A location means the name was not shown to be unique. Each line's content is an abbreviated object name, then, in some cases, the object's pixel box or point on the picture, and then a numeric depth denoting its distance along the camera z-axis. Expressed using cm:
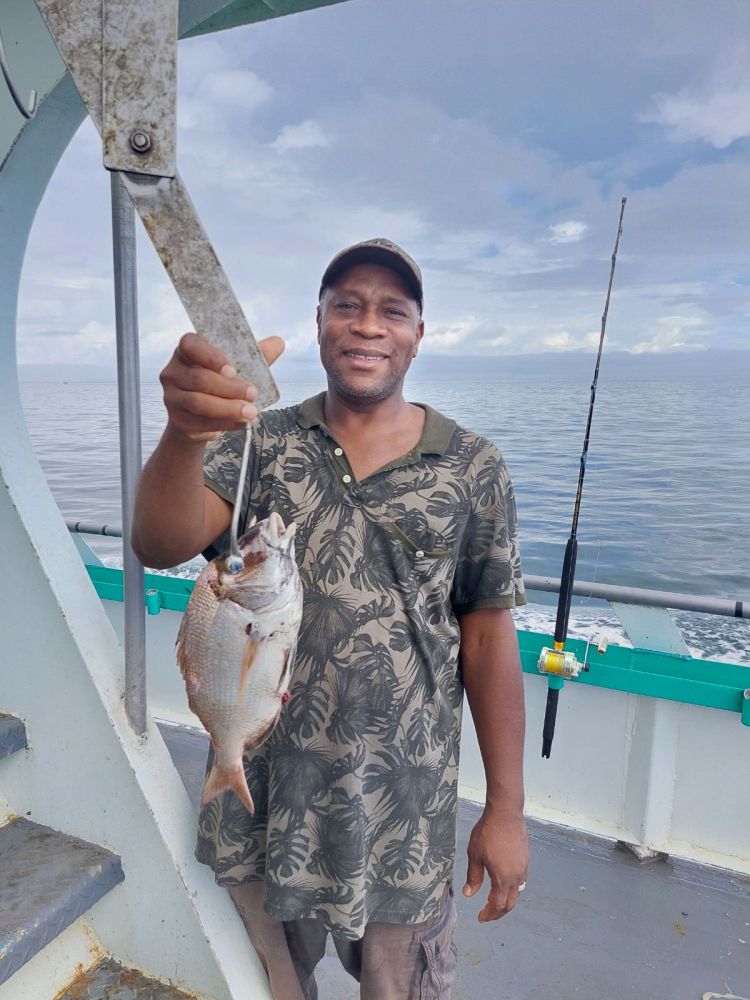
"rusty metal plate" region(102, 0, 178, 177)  87
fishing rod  257
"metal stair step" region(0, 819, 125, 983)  139
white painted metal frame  159
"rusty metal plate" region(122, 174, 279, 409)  91
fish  109
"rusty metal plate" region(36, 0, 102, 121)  87
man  148
